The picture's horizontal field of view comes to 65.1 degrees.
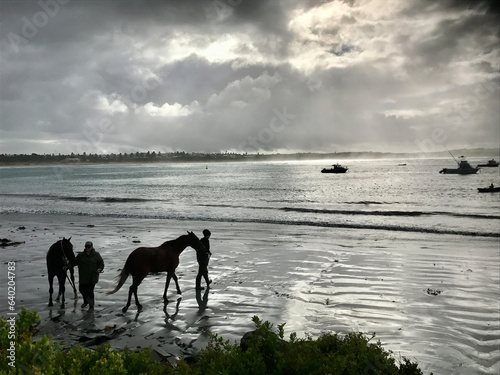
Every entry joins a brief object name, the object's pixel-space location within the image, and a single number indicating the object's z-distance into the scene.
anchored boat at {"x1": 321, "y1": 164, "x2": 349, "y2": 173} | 148.04
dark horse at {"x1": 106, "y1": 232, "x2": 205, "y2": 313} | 11.17
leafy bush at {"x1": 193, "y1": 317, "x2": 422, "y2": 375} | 4.48
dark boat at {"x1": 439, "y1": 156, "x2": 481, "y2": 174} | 118.09
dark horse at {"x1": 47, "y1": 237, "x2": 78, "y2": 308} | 11.08
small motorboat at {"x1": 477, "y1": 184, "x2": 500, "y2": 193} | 57.26
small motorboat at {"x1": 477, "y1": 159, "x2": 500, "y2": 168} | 167.75
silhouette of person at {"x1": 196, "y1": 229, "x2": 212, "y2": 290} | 12.29
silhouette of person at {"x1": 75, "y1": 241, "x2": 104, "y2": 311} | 10.61
